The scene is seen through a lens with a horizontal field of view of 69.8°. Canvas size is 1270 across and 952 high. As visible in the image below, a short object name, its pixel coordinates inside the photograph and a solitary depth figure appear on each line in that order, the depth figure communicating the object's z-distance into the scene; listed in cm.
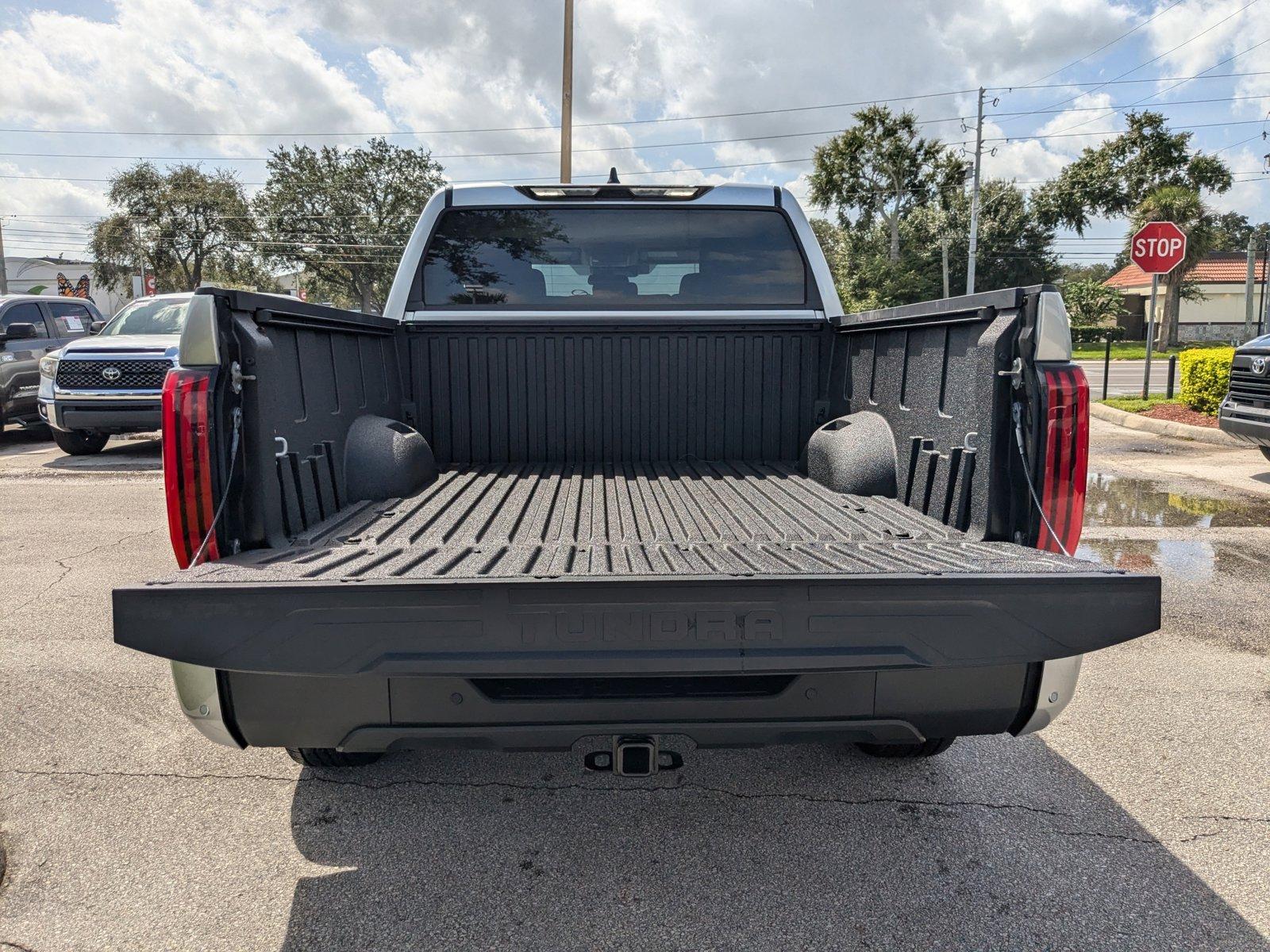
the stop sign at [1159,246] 1459
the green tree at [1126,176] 4412
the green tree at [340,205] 4866
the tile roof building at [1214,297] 5884
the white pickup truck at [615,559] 204
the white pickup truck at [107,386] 1094
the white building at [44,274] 7125
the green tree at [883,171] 4838
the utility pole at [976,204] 3822
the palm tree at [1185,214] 4150
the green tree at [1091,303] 4772
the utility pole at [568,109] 1820
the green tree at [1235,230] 8328
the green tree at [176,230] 4662
